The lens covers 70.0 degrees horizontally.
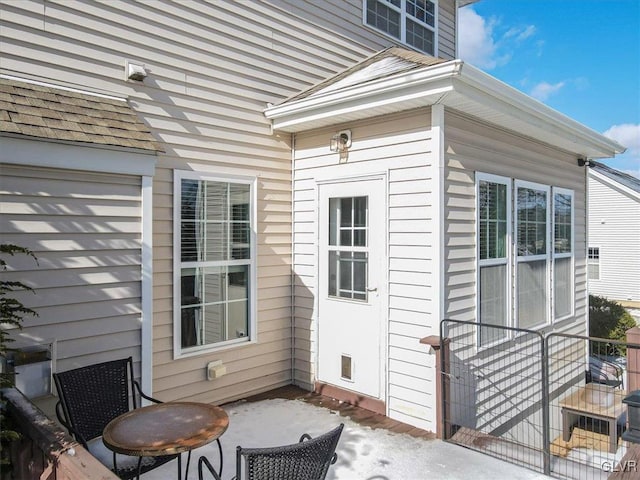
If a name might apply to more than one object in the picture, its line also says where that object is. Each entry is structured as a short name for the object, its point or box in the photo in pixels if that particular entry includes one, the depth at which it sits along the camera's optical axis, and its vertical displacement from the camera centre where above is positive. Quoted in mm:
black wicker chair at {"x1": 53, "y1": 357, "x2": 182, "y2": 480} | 2689 -1093
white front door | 4527 -450
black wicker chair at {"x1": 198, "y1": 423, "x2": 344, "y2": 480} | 1937 -954
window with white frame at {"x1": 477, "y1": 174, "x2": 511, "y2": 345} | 4758 -111
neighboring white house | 15844 +254
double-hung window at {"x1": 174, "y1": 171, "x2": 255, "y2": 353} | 4422 -200
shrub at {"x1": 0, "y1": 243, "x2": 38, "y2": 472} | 2445 -635
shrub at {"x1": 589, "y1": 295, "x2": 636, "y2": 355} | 10891 -1944
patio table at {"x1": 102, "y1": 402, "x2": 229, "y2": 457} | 2307 -1036
